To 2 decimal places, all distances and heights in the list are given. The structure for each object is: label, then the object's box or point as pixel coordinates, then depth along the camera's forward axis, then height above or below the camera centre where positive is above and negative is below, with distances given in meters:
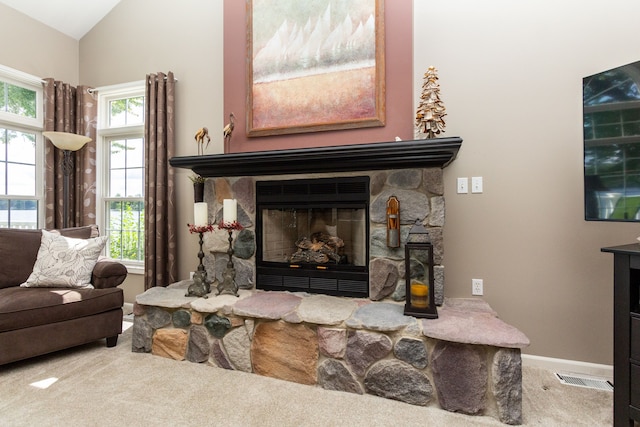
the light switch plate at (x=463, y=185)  2.35 +0.20
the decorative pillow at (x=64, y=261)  2.36 -0.36
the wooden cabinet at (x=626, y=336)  1.41 -0.55
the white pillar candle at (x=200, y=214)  2.41 -0.01
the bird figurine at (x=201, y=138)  2.78 +0.67
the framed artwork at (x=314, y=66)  2.50 +1.21
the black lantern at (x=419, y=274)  1.93 -0.38
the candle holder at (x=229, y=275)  2.39 -0.47
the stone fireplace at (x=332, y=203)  2.17 +0.06
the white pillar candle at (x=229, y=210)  2.41 +0.02
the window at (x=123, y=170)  3.51 +0.48
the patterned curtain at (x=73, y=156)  3.33 +0.61
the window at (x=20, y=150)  3.18 +0.65
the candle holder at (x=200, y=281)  2.37 -0.51
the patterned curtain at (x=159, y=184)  3.11 +0.28
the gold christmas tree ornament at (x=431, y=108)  2.14 +0.70
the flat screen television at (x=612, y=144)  1.59 +0.35
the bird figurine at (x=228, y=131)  2.78 +0.71
